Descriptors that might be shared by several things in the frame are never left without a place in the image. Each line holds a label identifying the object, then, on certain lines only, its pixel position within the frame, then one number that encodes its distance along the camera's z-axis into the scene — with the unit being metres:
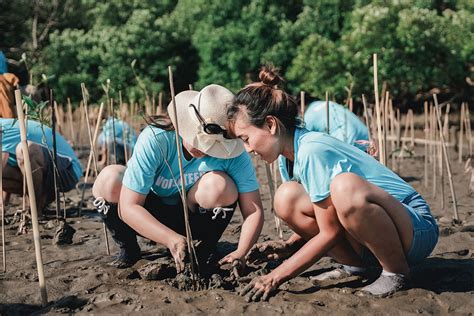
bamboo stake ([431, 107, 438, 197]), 5.47
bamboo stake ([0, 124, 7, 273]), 3.00
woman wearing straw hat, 2.60
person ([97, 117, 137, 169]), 5.91
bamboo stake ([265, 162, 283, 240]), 3.41
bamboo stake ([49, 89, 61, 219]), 3.14
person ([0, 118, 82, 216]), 4.11
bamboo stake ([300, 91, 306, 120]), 4.08
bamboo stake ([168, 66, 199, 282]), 2.45
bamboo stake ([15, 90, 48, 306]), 2.29
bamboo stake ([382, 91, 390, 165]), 3.47
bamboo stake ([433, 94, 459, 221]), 3.73
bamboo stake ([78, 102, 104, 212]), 3.60
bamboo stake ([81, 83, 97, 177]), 3.53
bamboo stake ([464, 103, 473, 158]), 6.52
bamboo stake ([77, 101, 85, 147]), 8.18
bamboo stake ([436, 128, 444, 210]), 4.40
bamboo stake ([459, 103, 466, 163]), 6.91
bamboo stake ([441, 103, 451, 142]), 5.85
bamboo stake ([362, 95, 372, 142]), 3.73
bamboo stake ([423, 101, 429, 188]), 5.35
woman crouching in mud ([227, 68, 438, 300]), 2.27
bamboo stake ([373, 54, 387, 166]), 3.08
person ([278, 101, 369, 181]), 4.83
